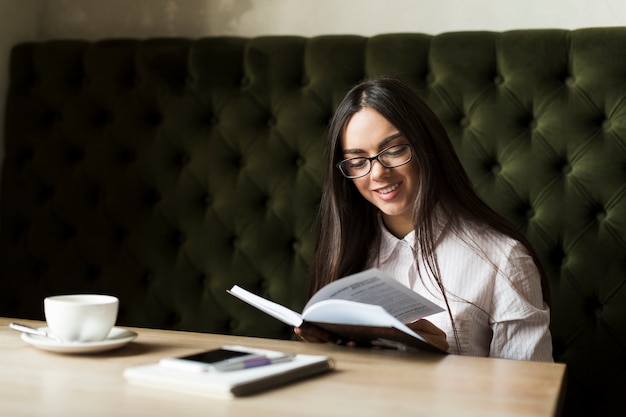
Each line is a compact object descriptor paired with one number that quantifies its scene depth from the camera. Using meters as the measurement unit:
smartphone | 0.96
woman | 1.56
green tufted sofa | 1.89
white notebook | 0.89
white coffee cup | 1.13
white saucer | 1.11
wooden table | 0.84
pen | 0.96
